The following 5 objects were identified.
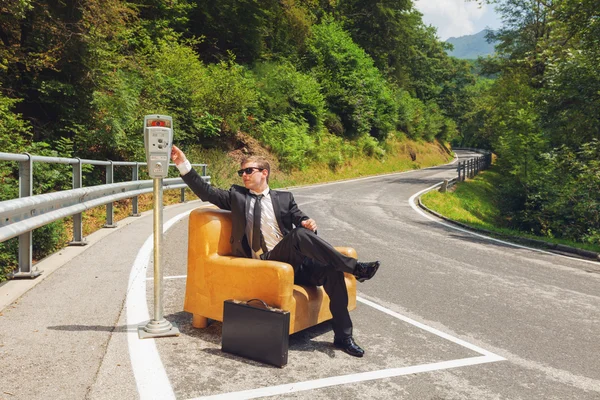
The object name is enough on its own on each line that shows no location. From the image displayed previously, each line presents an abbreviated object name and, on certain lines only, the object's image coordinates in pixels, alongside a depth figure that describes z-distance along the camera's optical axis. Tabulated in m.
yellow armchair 3.95
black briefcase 3.65
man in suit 4.17
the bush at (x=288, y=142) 28.55
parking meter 3.93
